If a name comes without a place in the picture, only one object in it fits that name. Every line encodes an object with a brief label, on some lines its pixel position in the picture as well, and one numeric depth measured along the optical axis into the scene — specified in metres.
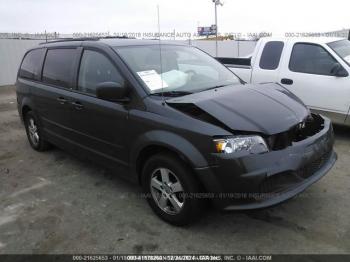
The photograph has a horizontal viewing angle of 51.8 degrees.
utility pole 19.88
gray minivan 2.95
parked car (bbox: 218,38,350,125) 5.78
